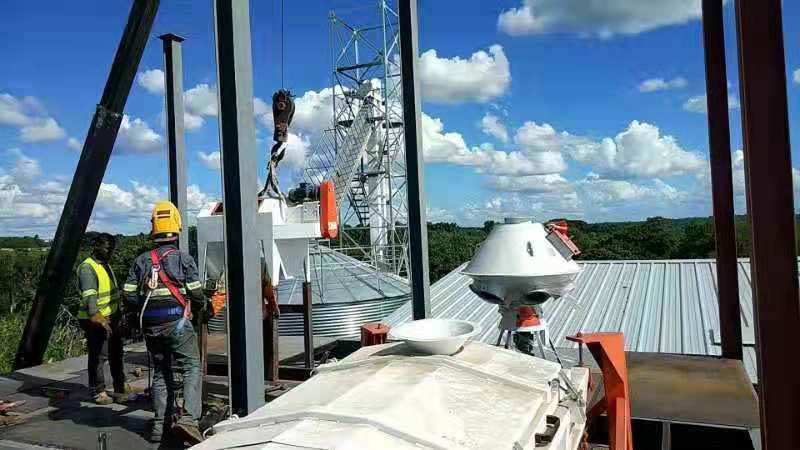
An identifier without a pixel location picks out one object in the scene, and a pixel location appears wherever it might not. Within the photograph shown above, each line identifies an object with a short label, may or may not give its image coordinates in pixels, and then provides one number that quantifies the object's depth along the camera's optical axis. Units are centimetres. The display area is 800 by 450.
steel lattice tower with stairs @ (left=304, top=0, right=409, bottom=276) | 2775
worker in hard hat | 491
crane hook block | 668
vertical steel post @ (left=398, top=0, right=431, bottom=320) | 628
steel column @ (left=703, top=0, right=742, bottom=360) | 640
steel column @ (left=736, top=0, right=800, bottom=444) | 312
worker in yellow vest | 622
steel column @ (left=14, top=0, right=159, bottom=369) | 729
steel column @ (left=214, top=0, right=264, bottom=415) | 453
